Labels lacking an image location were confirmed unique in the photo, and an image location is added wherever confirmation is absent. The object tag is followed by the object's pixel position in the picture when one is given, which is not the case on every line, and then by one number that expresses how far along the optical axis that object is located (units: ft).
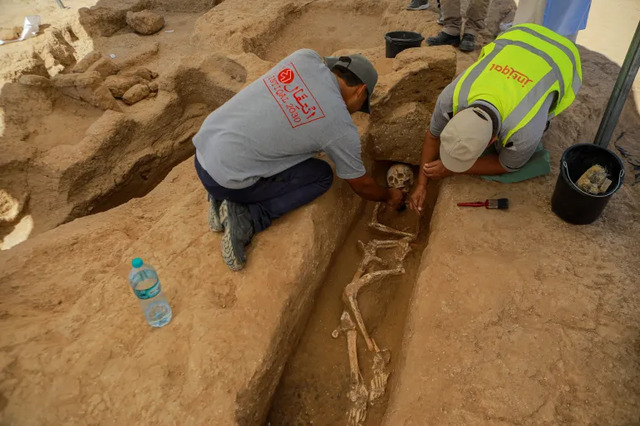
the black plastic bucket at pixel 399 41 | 12.82
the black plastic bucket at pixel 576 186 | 7.82
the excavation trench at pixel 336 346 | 7.81
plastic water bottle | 7.14
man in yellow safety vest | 7.63
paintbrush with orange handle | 8.77
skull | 11.02
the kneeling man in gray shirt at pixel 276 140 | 7.68
